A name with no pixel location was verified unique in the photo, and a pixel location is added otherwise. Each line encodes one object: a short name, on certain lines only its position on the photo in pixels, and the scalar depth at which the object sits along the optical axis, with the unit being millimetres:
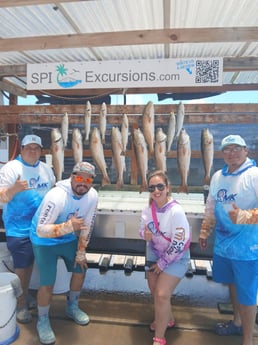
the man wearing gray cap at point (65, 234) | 2807
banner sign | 3436
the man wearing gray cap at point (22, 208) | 3143
